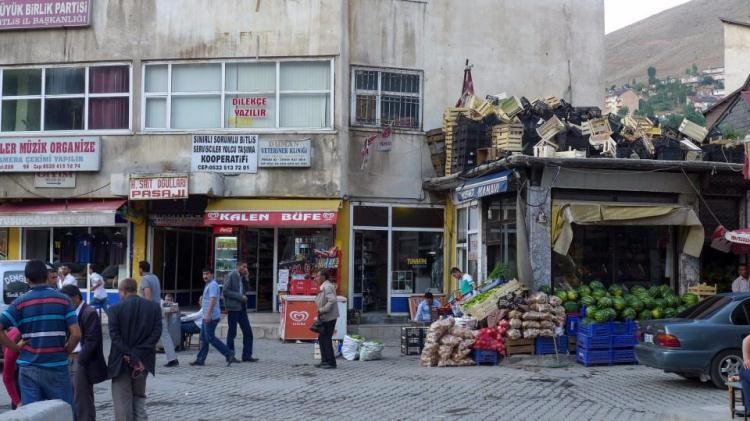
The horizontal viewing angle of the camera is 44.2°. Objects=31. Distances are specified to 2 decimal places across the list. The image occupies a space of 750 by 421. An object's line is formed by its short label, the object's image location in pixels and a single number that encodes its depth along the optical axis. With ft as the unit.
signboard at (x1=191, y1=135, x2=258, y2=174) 73.41
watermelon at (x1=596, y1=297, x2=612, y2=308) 54.54
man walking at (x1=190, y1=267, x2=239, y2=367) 52.90
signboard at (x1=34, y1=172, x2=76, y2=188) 76.07
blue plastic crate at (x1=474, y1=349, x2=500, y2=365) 54.85
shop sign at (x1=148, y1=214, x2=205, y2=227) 75.46
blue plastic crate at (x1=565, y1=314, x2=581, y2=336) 55.93
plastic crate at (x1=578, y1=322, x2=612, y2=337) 53.31
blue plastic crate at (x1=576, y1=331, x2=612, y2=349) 53.26
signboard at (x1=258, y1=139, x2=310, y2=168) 72.64
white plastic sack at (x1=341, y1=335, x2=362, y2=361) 58.23
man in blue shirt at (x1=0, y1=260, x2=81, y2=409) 27.55
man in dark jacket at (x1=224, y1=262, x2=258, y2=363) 54.39
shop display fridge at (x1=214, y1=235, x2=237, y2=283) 75.77
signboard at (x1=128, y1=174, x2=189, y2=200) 71.46
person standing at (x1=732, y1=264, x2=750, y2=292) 61.52
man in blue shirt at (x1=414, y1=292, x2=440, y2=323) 64.54
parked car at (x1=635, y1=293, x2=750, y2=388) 43.80
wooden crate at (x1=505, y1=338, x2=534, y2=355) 55.21
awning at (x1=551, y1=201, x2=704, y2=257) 58.18
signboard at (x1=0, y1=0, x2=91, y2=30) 76.13
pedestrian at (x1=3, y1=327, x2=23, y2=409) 32.27
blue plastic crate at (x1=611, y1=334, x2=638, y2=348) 53.97
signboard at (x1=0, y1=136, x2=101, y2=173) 75.46
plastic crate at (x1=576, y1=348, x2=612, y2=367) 53.42
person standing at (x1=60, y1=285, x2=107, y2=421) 30.53
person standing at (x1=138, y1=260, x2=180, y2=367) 51.40
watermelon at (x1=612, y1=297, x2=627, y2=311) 54.54
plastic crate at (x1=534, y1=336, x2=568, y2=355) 55.42
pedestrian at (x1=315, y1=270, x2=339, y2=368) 52.90
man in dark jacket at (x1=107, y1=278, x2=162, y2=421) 30.55
